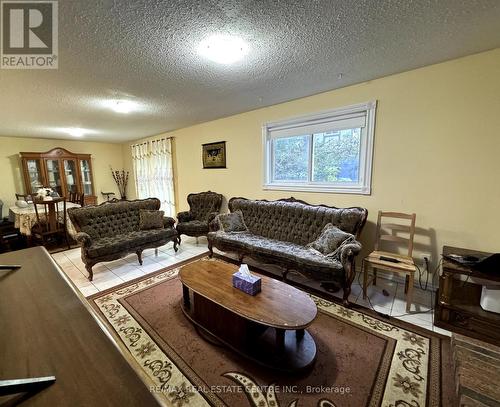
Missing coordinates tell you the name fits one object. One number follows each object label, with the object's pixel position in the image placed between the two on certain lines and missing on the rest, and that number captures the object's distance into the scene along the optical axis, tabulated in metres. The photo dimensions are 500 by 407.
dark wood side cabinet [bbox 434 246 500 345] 1.77
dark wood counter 0.52
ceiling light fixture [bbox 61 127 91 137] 4.91
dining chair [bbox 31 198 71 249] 3.93
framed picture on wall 4.42
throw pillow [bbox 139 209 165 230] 3.75
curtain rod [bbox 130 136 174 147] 5.49
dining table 3.91
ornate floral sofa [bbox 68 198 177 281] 2.98
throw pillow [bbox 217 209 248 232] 3.57
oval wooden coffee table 1.56
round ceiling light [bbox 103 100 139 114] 3.25
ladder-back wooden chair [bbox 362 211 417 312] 2.20
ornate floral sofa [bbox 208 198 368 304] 2.34
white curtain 5.66
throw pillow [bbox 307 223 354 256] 2.54
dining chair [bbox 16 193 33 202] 5.00
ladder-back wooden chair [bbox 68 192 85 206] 5.21
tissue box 1.84
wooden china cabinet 5.45
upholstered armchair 4.11
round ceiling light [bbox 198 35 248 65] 1.81
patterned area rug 1.41
